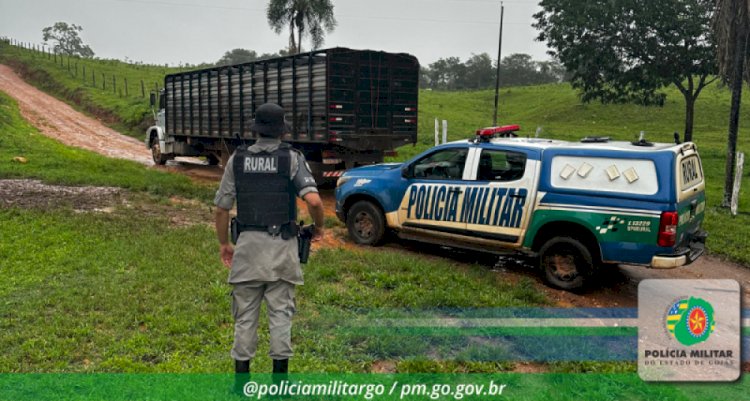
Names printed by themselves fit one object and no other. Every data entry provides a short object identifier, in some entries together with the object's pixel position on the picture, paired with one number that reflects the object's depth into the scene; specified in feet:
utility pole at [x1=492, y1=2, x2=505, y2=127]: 75.25
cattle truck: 36.88
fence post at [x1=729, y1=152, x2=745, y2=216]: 36.50
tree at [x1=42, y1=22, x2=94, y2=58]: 278.26
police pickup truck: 18.44
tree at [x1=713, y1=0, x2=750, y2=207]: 39.75
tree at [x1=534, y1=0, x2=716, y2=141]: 57.00
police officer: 12.05
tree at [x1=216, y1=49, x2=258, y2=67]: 302.25
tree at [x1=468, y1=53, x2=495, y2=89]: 259.80
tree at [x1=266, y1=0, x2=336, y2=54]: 106.42
